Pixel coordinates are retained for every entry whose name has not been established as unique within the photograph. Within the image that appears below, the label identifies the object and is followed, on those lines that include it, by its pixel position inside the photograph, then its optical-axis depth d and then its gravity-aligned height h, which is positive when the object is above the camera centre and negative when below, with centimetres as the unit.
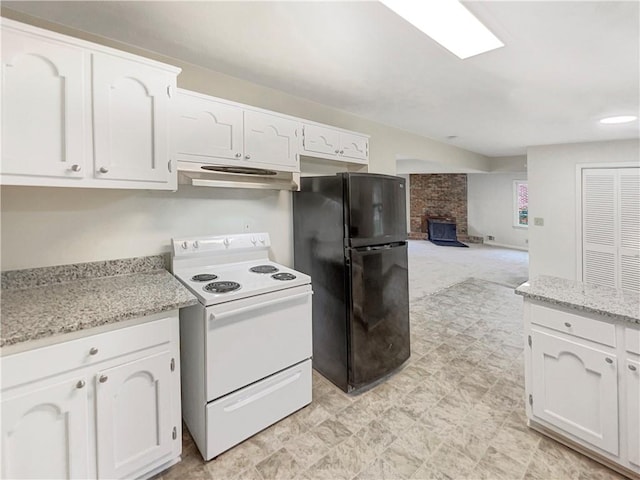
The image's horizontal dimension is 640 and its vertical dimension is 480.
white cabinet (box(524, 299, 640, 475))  153 -79
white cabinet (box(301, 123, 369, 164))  250 +81
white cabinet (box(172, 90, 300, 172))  188 +70
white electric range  171 -63
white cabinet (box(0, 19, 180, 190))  136 +62
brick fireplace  1025 +124
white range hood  193 +42
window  904 +95
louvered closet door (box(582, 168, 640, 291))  414 +9
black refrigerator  229 -26
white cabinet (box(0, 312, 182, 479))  121 -72
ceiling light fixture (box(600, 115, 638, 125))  302 +113
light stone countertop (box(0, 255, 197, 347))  125 -28
